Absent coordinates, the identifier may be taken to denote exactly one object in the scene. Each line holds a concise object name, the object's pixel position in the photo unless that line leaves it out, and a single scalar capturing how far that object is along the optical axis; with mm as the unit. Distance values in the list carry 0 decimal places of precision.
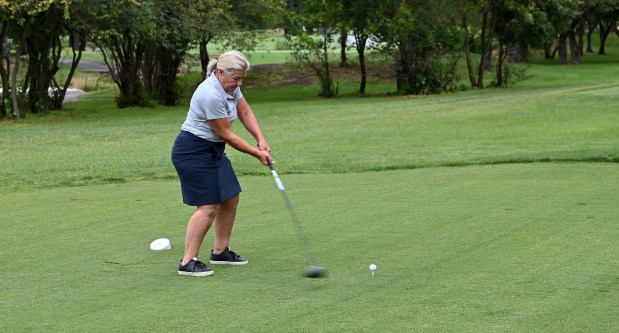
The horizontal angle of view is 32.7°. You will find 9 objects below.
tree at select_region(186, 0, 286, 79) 32812
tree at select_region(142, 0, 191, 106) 36938
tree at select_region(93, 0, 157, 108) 28844
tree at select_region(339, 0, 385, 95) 39312
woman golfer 7770
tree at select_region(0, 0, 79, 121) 27250
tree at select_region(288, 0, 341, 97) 40438
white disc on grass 8891
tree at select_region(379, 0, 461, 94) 38062
